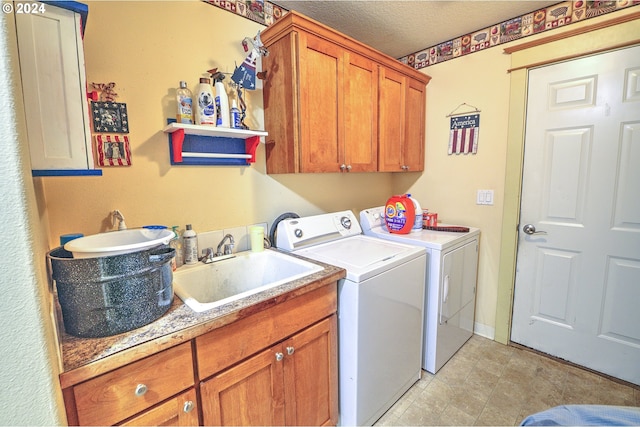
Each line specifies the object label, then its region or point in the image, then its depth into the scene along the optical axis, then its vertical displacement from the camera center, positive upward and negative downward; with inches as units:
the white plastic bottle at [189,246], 58.4 -13.0
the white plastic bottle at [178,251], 57.4 -13.9
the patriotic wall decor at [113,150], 50.2 +5.8
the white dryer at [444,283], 73.0 -27.9
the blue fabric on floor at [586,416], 26.8 -23.2
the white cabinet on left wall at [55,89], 31.5 +10.8
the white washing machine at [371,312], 55.9 -27.3
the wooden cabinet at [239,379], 32.1 -26.8
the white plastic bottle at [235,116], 61.5 +14.3
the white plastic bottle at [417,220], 86.3 -11.7
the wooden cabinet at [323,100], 62.9 +20.1
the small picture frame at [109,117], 49.4 +11.6
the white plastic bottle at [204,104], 56.4 +15.4
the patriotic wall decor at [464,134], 90.6 +15.3
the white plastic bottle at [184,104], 55.2 +15.2
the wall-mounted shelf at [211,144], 55.5 +8.3
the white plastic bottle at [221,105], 58.7 +15.9
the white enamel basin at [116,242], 31.2 -7.6
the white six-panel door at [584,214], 68.3 -8.8
